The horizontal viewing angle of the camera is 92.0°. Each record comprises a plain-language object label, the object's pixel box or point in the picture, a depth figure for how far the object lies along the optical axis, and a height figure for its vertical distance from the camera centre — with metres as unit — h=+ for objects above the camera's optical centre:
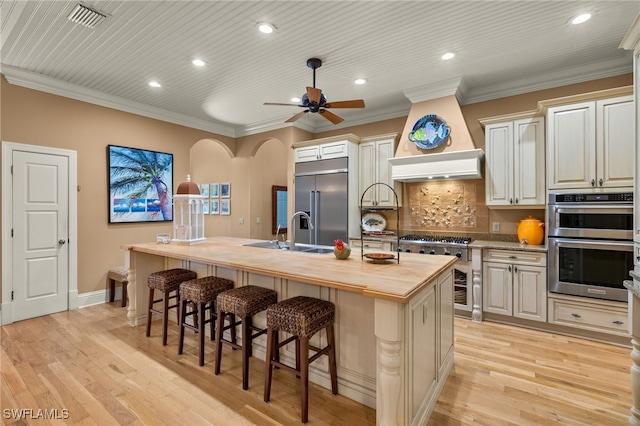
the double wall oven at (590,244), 2.90 -0.29
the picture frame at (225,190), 6.56 +0.51
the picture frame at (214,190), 6.76 +0.52
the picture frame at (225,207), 6.54 +0.14
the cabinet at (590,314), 2.96 -1.00
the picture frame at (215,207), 6.74 +0.14
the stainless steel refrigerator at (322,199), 4.72 +0.23
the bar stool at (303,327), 1.91 -0.73
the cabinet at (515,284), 3.31 -0.77
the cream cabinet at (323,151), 4.73 +1.00
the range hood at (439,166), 3.76 +0.62
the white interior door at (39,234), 3.61 -0.26
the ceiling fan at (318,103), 2.99 +1.11
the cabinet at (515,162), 3.53 +0.62
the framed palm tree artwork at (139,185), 4.44 +0.43
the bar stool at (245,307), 2.25 -0.71
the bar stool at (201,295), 2.62 -0.70
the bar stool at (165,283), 3.03 -0.69
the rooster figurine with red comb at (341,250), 2.43 -0.29
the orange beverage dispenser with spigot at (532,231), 3.61 -0.20
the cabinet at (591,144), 2.93 +0.70
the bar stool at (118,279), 4.14 -0.90
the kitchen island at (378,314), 1.61 -0.63
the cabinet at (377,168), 4.61 +0.70
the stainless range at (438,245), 3.73 -0.40
